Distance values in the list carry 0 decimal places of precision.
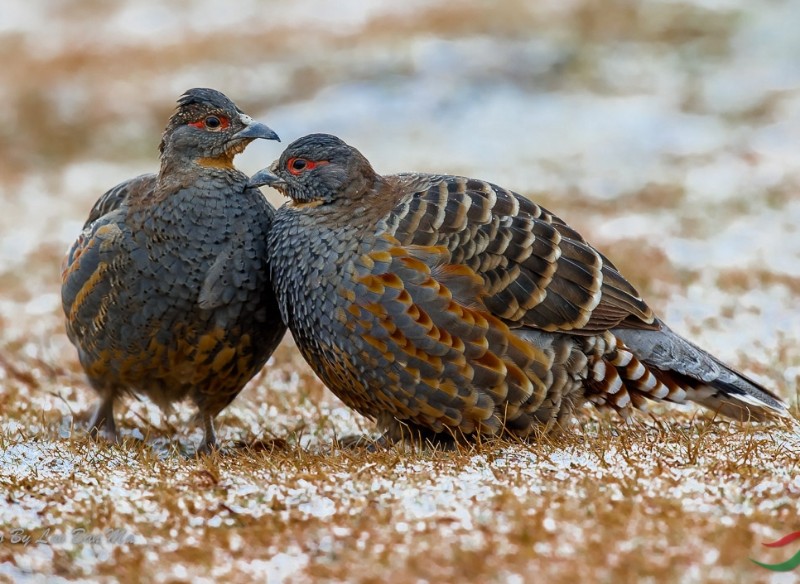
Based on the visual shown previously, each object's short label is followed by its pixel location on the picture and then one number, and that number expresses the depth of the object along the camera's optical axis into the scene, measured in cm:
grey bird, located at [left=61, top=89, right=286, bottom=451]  1300
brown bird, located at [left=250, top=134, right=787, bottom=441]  1197
